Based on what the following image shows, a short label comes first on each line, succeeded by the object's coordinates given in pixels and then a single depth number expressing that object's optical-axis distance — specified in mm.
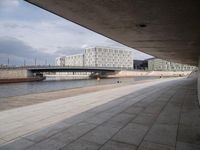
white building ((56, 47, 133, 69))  103545
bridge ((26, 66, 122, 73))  55934
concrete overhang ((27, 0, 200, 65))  3417
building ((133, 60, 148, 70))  124255
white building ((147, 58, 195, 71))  97497
